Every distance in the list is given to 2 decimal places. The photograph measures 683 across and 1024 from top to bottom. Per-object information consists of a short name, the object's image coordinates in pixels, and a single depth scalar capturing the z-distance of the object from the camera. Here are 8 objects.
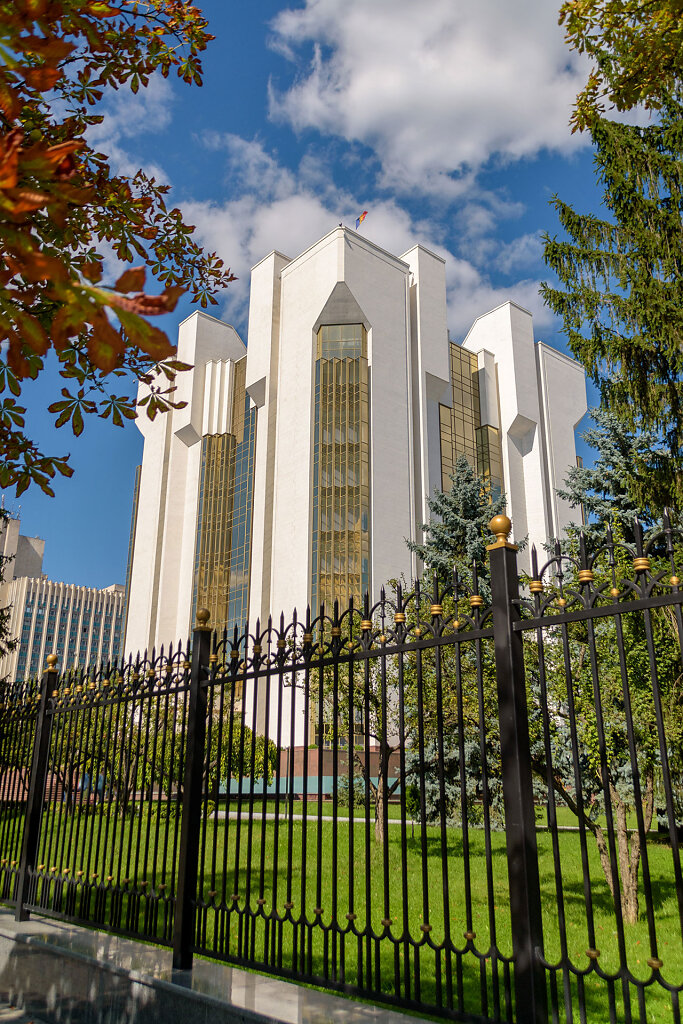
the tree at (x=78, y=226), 1.37
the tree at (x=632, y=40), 5.22
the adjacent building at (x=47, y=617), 113.62
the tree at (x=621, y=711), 8.83
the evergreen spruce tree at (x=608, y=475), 18.94
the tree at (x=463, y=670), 9.84
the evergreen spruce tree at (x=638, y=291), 10.85
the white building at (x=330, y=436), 36.12
